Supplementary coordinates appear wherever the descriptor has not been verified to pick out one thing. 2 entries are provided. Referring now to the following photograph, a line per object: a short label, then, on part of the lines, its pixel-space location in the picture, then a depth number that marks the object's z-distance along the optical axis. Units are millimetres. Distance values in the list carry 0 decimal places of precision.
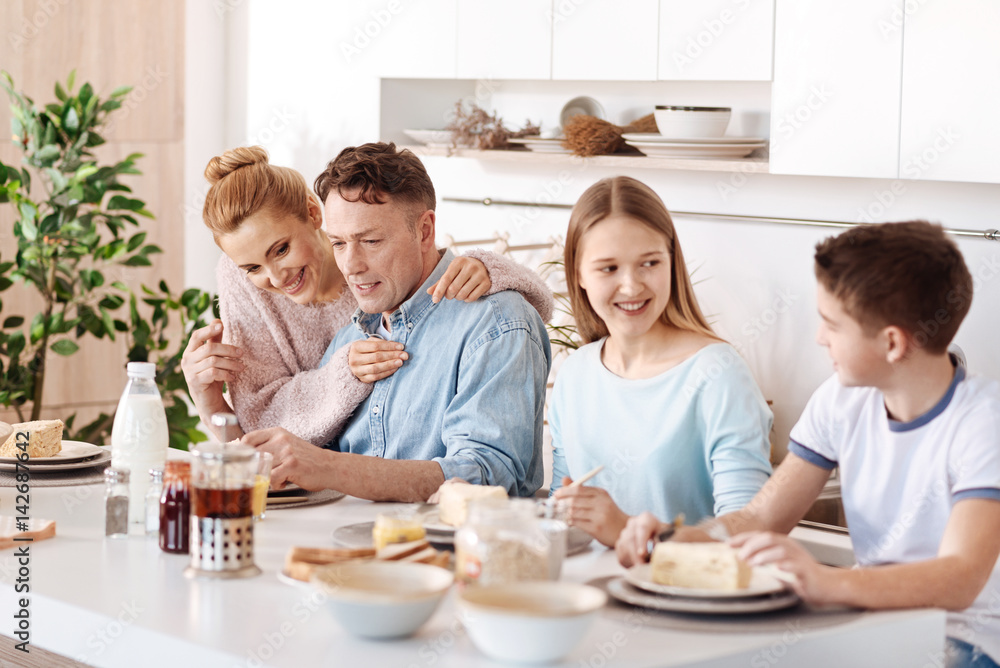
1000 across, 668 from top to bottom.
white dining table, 1152
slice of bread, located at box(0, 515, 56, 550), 1533
